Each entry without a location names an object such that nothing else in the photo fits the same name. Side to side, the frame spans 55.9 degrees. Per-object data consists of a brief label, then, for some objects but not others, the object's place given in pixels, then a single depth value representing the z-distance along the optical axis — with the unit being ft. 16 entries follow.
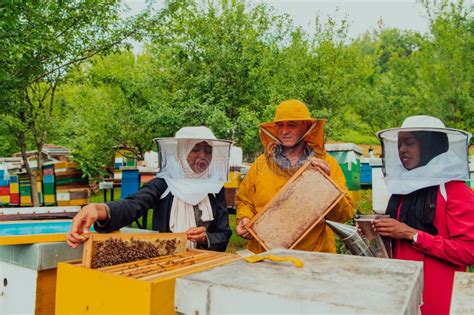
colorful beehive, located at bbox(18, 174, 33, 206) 37.11
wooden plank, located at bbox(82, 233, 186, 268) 5.10
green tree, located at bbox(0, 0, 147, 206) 16.62
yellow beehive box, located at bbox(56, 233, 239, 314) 4.24
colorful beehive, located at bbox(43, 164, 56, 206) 36.70
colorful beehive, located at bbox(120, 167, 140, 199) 29.25
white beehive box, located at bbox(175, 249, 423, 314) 3.52
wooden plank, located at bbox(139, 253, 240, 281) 4.51
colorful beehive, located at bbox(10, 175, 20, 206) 38.19
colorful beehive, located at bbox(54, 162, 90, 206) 36.81
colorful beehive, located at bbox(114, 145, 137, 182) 44.16
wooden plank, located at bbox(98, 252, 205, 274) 4.94
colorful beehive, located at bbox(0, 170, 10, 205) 38.50
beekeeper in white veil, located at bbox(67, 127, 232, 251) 8.59
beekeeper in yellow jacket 9.53
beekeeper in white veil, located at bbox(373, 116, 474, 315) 7.32
